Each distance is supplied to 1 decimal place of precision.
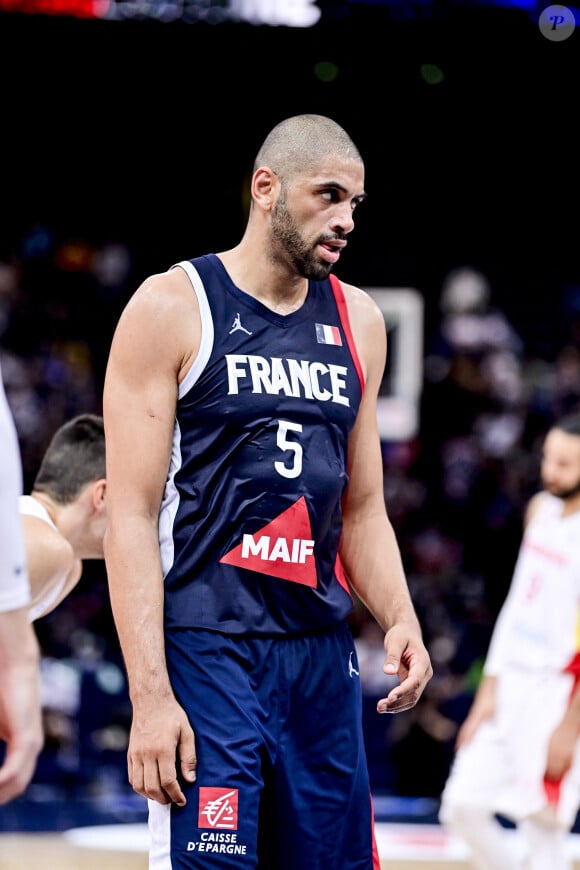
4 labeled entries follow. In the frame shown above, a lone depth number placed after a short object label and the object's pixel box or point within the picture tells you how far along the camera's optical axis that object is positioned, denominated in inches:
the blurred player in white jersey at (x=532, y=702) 455.2
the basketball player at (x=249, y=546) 236.1
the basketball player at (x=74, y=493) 339.9
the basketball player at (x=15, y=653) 154.1
